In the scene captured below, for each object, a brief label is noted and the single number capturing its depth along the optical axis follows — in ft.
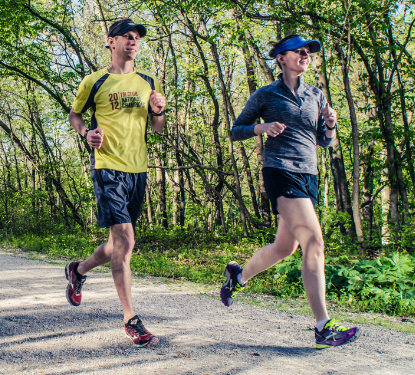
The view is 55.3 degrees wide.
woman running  9.30
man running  10.12
